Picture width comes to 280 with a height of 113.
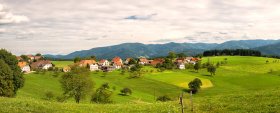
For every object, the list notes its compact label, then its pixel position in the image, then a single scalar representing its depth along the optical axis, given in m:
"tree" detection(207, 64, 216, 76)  197.88
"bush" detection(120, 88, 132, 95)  139.88
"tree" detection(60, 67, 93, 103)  79.12
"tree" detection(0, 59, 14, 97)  74.75
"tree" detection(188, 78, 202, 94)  152.45
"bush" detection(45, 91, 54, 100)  109.34
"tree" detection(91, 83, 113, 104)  98.22
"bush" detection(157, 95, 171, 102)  116.01
